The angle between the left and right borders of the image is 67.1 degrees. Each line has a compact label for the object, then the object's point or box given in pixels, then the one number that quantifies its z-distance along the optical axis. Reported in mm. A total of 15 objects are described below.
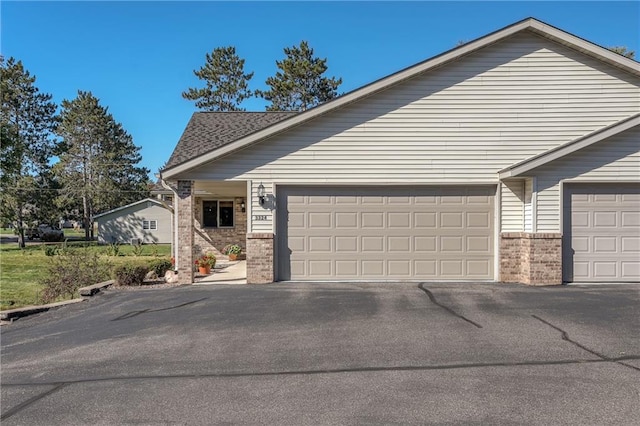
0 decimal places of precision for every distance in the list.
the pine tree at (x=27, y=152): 39125
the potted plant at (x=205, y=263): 14969
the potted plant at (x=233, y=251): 18950
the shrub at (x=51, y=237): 47094
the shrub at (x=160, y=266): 13867
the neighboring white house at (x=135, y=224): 43031
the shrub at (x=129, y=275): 12211
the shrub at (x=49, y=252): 25117
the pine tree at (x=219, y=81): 42312
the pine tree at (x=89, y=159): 47625
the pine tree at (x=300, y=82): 38969
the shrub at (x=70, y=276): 12941
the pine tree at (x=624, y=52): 30812
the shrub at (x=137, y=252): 29362
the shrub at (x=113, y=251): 27844
